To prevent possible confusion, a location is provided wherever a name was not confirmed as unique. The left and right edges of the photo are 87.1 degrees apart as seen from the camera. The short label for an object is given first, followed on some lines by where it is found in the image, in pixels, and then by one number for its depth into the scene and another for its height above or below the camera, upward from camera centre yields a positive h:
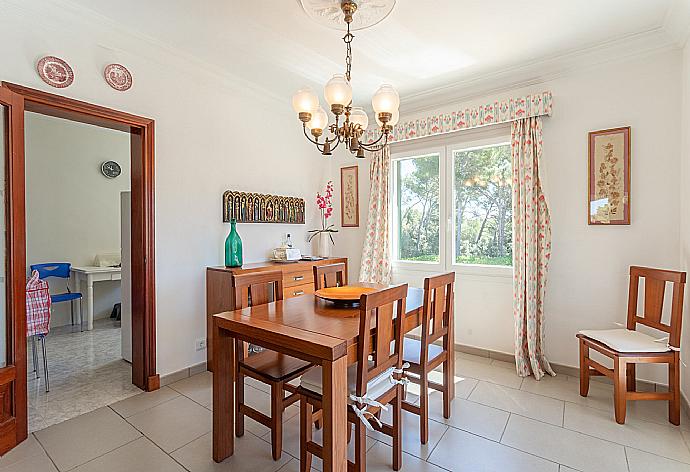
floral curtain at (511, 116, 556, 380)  3.13 -0.22
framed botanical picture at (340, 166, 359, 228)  4.48 +0.42
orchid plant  4.52 +0.27
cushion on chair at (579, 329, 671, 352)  2.35 -0.76
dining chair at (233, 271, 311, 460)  1.99 -0.79
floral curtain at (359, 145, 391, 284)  4.11 +0.02
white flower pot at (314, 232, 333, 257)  4.56 -0.18
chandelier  2.06 +0.73
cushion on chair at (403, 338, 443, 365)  2.27 -0.80
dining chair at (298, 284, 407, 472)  1.71 -0.79
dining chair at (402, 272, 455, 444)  2.17 -0.78
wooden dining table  1.54 -0.54
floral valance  3.14 +1.09
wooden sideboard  3.11 -0.49
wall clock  5.13 +0.88
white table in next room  4.54 -0.60
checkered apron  2.68 -0.57
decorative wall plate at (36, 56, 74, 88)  2.30 +1.03
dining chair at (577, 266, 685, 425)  2.33 -0.76
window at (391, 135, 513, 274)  3.50 +0.26
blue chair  4.32 -0.52
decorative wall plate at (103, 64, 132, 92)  2.61 +1.13
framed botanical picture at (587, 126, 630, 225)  2.82 +0.42
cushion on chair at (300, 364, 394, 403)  1.82 -0.79
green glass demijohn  3.34 -0.17
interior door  2.12 -0.26
